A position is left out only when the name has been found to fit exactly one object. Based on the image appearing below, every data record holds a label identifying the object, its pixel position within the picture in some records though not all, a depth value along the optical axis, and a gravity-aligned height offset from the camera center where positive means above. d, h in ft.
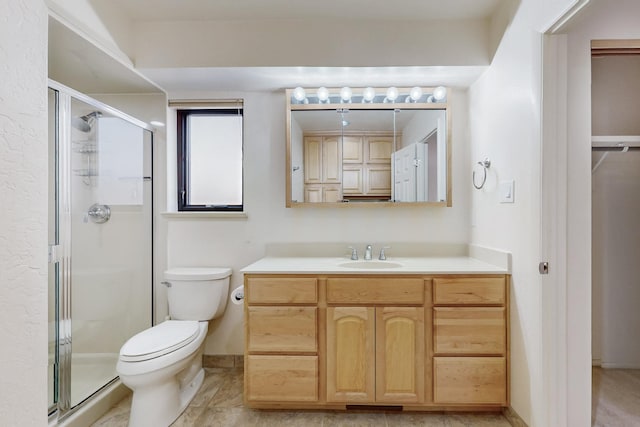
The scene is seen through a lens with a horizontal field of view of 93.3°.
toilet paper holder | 6.23 -1.71
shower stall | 5.17 -0.60
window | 7.70 +1.34
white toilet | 5.01 -2.39
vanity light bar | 6.76 +2.66
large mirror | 6.88 +1.52
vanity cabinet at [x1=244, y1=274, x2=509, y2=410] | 5.34 -2.30
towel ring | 6.03 +0.91
